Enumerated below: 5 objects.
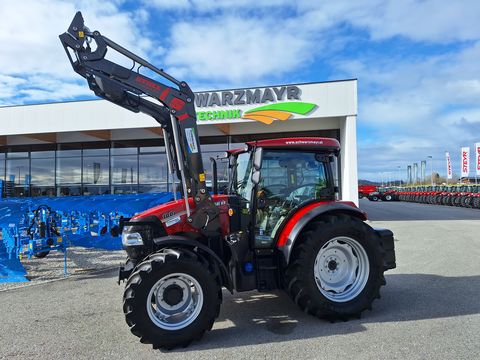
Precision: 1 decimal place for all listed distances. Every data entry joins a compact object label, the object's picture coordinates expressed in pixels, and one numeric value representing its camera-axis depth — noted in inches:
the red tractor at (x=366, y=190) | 1796.3
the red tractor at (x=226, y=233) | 161.5
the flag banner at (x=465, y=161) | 1326.3
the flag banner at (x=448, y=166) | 1599.0
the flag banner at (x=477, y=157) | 1162.0
